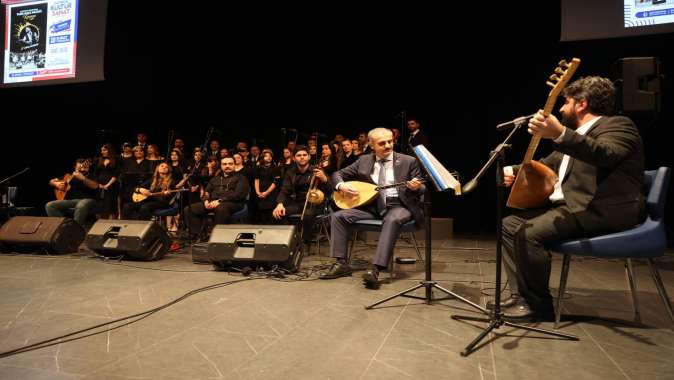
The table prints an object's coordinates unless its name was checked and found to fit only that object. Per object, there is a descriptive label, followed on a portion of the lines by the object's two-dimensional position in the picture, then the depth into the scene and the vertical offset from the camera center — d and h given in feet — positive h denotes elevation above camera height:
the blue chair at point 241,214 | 15.23 -0.48
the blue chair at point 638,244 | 6.23 -0.49
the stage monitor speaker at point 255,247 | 10.83 -1.24
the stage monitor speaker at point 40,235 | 13.90 -1.37
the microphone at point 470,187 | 5.82 +0.30
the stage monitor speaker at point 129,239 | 12.68 -1.32
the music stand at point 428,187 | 6.82 +0.39
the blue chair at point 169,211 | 16.38 -0.48
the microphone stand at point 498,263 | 5.76 -0.82
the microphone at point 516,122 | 5.70 +1.23
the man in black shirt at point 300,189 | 14.24 +0.53
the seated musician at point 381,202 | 9.65 +0.10
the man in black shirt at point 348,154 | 18.98 +2.40
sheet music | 6.78 +0.56
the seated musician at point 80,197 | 16.84 -0.02
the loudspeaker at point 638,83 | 9.50 +3.06
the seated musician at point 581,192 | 5.98 +0.32
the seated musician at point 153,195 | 16.29 +0.17
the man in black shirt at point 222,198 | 14.96 +0.11
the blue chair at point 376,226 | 10.06 -0.52
